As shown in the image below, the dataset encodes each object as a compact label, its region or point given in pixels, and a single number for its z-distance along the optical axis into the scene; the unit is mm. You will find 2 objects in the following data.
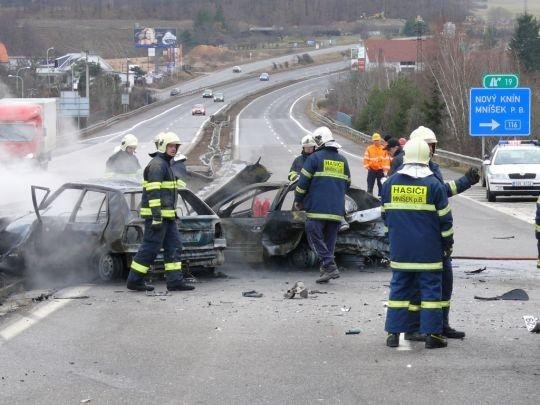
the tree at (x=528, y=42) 97000
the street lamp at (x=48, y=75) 106200
